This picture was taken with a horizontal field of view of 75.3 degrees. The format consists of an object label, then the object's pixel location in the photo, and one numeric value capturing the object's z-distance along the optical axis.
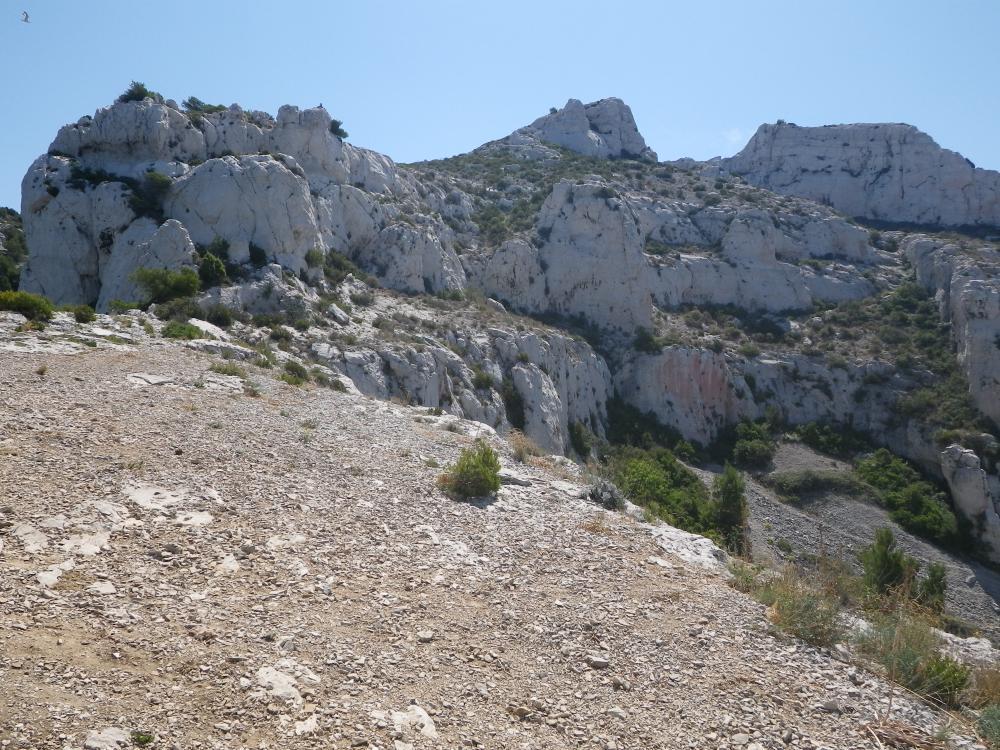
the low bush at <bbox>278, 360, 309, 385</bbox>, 16.20
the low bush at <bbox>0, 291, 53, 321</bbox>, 15.96
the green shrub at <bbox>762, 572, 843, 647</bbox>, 6.37
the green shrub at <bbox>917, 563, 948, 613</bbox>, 16.43
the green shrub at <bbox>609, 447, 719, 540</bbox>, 26.92
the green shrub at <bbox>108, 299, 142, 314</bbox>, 20.95
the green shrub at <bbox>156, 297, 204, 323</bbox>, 21.84
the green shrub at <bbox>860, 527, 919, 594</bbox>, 9.77
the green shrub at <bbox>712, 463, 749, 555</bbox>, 28.84
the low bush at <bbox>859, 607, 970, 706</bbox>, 5.77
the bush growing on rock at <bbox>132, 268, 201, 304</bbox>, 24.14
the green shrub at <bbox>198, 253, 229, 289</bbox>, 26.09
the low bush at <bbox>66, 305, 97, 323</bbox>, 16.83
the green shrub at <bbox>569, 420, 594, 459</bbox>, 36.59
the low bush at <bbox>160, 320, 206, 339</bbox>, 18.14
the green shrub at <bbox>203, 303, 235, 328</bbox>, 23.08
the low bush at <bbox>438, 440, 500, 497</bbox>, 9.41
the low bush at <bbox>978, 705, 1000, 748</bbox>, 5.10
